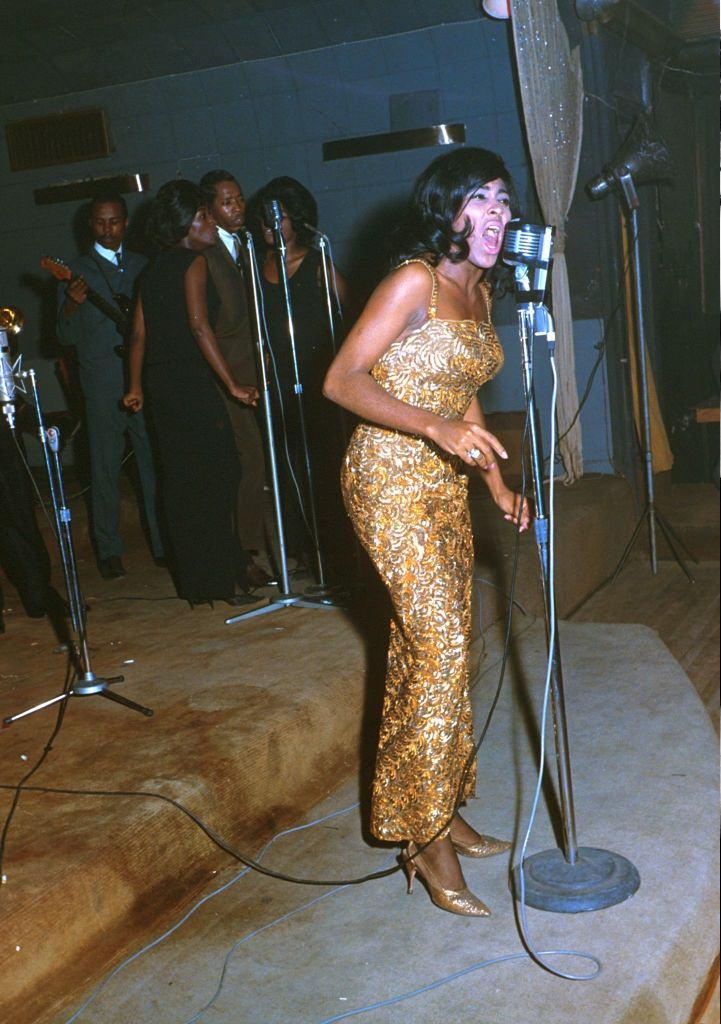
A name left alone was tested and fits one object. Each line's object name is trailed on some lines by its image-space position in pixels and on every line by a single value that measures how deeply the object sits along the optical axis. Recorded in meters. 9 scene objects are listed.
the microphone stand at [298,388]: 4.06
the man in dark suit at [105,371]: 5.01
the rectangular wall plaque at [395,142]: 6.36
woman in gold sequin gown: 2.25
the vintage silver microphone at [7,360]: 3.25
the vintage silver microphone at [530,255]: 2.15
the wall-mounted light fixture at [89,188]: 7.00
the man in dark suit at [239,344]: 4.30
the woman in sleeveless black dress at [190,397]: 4.15
